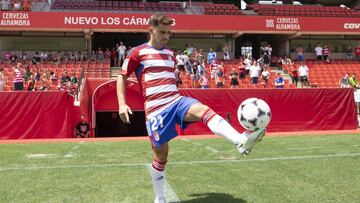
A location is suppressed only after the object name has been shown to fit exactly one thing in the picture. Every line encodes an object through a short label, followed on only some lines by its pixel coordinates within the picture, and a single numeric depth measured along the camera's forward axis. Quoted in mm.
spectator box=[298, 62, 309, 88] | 23422
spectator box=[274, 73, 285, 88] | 20359
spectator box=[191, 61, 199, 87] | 21864
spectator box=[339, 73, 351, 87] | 22172
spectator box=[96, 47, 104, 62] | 25945
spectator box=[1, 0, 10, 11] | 28084
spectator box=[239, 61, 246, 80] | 24031
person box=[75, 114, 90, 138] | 14867
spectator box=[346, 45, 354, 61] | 32922
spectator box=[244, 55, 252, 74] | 24478
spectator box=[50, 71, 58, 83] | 21059
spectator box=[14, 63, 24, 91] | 17359
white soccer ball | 3727
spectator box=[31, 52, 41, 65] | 24578
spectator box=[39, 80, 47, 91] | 19509
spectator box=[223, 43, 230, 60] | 28545
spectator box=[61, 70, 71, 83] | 20406
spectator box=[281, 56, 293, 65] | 28031
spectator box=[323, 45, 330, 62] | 30406
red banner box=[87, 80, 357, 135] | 15461
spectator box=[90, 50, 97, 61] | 25738
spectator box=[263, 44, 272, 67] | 28125
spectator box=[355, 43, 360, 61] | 31291
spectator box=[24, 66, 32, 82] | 20767
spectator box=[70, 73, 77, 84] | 20041
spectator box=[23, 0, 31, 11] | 28353
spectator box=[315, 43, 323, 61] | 30406
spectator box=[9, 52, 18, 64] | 25378
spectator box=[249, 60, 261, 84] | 21828
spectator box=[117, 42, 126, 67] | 25891
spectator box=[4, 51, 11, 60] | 26588
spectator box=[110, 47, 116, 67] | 27031
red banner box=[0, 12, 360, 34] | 27344
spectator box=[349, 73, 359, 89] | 21228
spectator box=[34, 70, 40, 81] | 21078
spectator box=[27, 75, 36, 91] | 18688
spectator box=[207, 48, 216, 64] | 25297
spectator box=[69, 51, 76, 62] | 25738
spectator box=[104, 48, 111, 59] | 26539
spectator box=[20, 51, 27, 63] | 26544
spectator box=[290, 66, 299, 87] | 23828
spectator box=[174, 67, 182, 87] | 19716
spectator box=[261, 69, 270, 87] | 22780
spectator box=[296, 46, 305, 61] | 29666
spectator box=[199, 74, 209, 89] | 19644
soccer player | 4121
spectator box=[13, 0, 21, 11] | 27964
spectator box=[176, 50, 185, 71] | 23422
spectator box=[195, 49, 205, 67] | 23775
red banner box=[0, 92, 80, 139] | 13945
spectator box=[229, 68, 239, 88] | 21344
